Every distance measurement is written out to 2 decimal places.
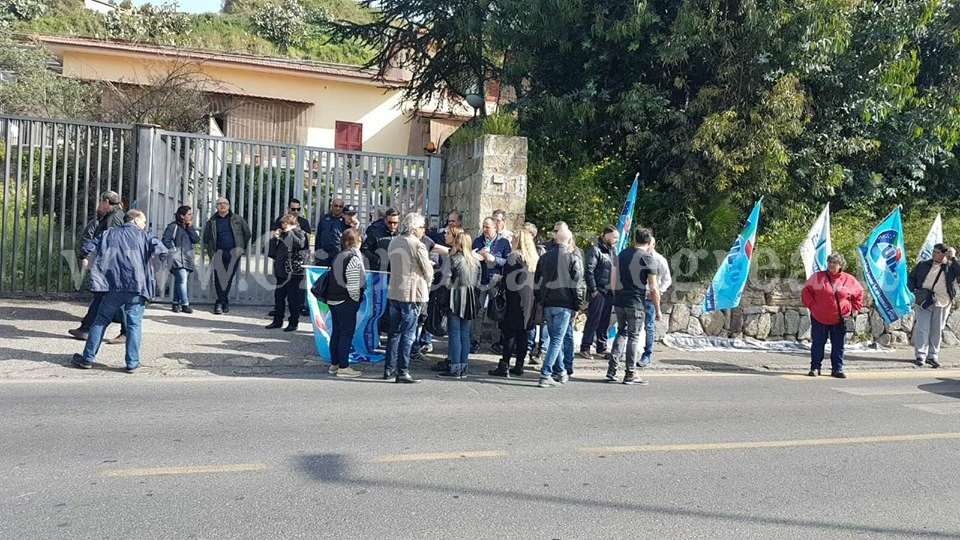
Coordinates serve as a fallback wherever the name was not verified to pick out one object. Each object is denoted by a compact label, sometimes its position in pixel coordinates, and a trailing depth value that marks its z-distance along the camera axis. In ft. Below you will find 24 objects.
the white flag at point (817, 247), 38.88
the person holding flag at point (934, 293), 39.09
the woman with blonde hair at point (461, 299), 29.27
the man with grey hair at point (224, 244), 39.22
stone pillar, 39.11
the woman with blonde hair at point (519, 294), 29.73
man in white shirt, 32.71
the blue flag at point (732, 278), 38.73
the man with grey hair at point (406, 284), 28.19
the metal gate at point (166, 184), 39.24
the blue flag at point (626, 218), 38.81
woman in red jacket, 33.88
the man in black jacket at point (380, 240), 33.14
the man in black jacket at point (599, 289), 32.07
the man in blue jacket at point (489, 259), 31.99
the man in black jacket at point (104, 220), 32.35
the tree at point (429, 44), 56.13
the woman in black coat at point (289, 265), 35.78
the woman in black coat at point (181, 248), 37.86
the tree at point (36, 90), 65.21
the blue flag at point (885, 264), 40.73
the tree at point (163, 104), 58.90
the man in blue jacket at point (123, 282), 27.73
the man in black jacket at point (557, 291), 28.96
